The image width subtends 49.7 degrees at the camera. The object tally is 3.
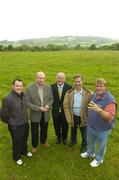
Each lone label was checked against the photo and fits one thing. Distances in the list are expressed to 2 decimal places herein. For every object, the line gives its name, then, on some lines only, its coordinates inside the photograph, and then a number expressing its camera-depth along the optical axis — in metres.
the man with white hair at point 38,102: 3.17
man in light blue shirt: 3.17
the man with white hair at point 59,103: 3.32
